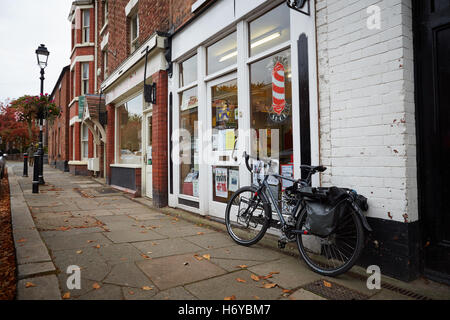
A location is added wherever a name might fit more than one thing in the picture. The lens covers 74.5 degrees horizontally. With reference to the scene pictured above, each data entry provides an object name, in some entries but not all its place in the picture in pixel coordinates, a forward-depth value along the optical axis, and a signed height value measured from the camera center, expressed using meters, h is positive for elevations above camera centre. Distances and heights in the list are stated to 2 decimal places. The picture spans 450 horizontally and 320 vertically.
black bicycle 2.95 -0.61
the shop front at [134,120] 7.34 +1.57
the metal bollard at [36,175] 9.16 -0.14
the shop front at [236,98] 3.96 +1.18
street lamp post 10.57 +3.92
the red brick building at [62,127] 20.39 +3.42
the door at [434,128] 2.84 +0.35
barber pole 4.45 +1.17
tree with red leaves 41.03 +6.20
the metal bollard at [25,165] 14.58 +0.29
